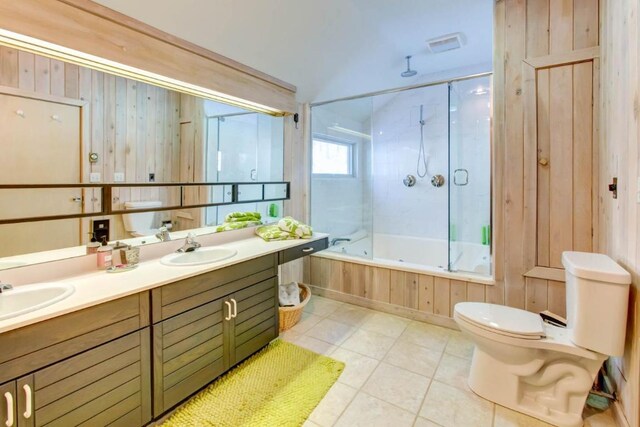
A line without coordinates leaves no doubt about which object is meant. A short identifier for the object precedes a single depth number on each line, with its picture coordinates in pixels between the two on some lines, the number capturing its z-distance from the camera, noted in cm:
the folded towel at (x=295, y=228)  256
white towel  257
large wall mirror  143
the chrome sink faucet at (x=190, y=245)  203
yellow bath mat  158
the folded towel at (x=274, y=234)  250
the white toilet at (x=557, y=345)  144
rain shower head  329
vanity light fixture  135
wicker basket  246
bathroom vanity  108
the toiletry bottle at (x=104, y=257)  162
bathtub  258
